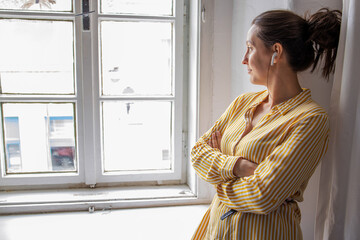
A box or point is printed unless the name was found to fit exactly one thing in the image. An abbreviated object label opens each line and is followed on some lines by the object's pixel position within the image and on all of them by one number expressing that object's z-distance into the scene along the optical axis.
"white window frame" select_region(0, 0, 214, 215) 1.77
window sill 1.78
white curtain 0.88
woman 0.89
